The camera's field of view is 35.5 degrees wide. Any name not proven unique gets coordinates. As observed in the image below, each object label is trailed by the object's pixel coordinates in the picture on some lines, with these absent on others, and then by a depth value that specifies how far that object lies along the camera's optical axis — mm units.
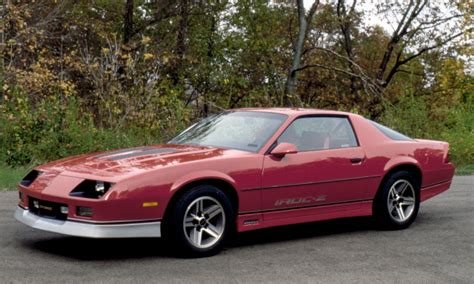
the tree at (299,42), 28578
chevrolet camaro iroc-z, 6328
